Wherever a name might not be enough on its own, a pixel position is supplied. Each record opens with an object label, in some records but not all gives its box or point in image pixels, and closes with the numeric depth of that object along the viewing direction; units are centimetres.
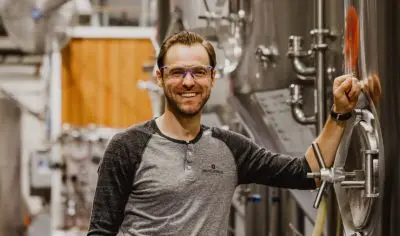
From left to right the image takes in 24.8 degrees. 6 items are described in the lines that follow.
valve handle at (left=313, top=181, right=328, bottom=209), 259
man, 257
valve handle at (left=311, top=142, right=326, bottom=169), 264
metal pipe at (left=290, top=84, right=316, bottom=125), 340
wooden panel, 1098
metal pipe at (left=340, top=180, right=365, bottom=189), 244
